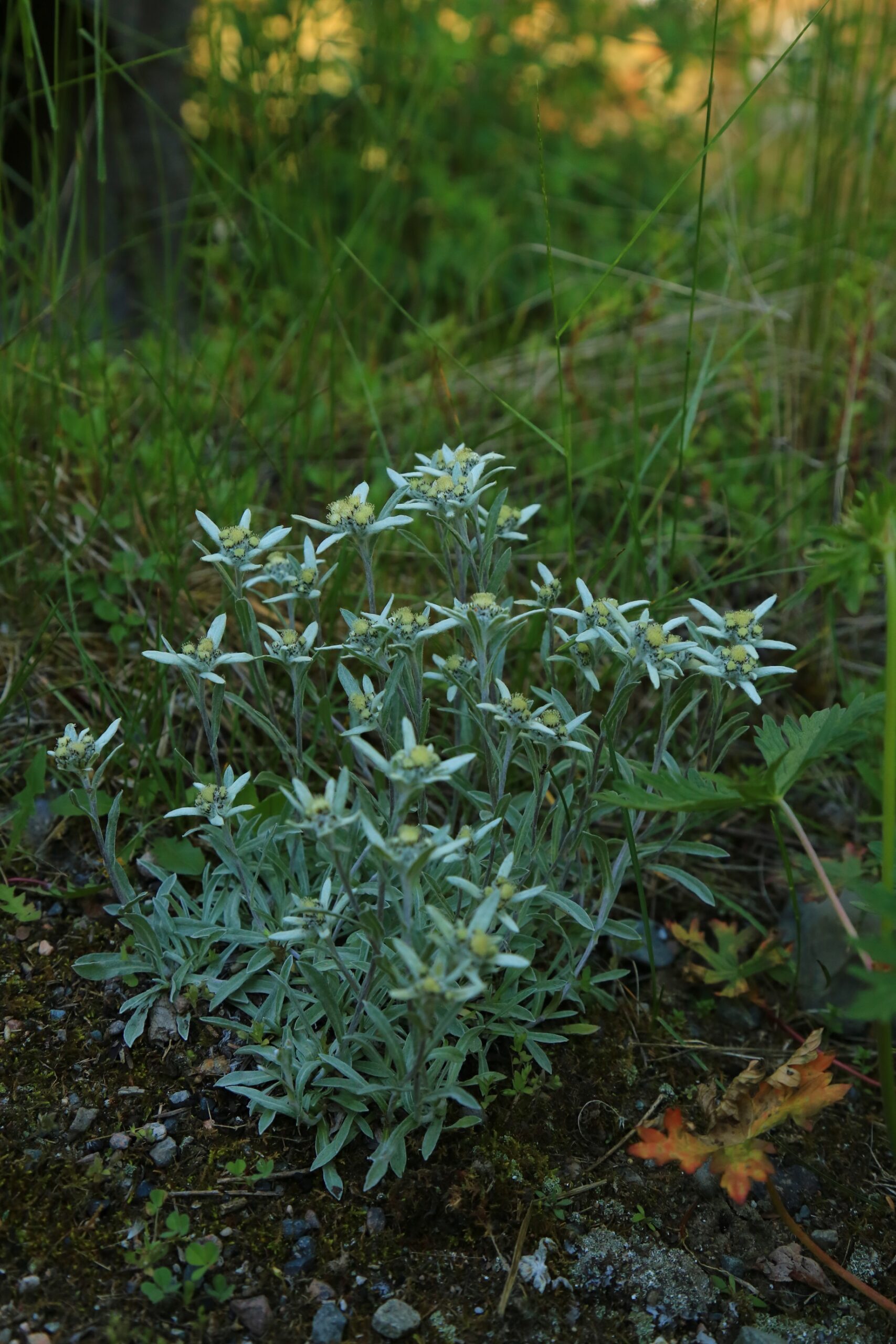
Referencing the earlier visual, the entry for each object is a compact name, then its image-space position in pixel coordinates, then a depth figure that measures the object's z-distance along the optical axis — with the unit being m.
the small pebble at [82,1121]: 0.84
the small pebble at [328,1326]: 0.80
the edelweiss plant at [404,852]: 0.82
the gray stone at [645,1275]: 0.82
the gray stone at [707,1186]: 0.86
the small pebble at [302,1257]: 0.81
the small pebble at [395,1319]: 0.80
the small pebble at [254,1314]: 0.79
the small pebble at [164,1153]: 0.84
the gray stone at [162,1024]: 0.87
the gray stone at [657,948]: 0.94
